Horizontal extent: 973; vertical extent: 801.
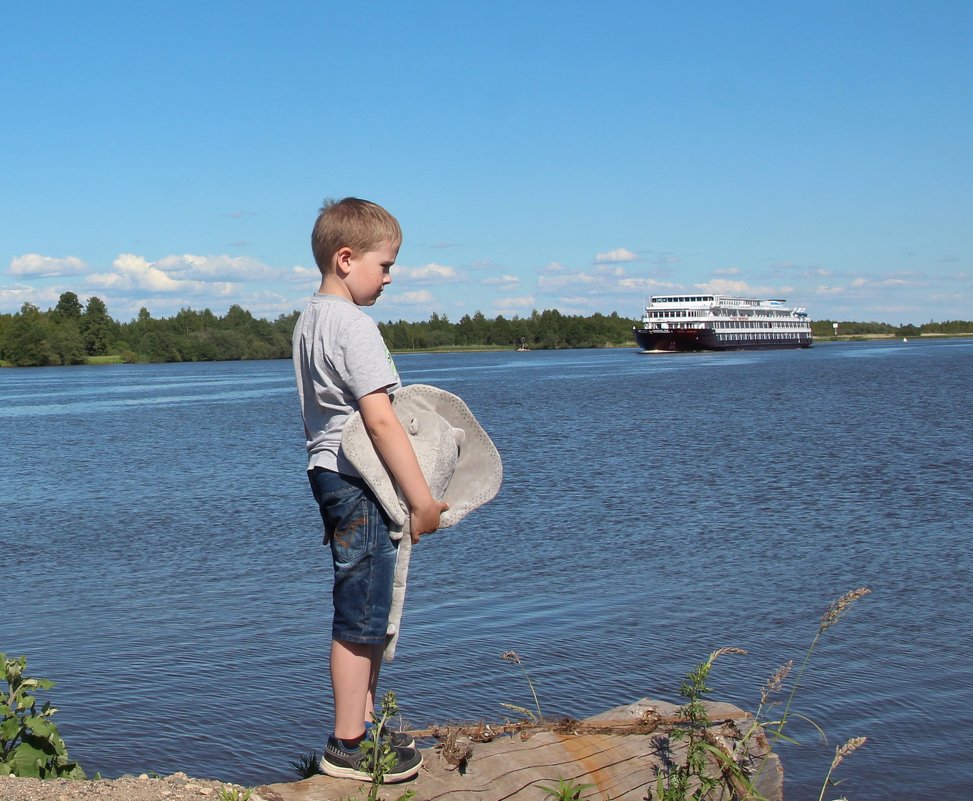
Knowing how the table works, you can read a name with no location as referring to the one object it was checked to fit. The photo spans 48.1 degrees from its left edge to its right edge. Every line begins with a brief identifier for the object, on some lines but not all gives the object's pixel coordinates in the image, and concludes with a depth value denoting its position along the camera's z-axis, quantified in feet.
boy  11.92
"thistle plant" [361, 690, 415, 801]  11.84
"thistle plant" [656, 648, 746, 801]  12.56
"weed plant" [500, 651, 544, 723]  13.85
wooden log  12.14
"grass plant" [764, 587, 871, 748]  12.53
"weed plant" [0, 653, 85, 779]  13.03
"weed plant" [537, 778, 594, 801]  12.03
